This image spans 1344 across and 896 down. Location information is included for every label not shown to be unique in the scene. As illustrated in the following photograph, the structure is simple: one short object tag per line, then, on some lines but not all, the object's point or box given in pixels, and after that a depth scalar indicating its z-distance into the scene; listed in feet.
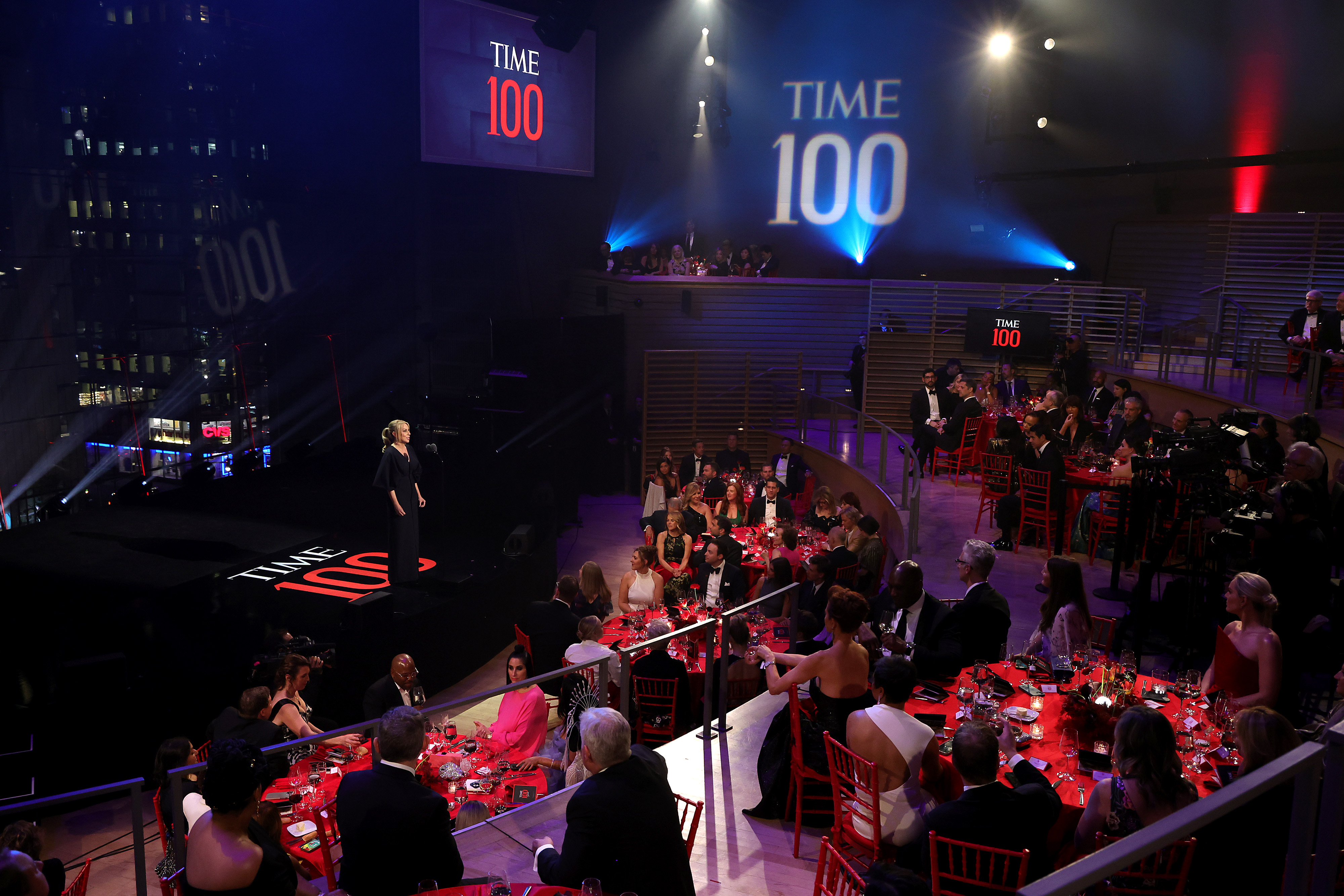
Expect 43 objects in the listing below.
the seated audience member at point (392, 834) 10.08
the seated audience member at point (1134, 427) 28.55
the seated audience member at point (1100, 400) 36.76
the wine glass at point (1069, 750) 13.16
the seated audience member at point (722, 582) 26.84
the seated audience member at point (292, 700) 19.52
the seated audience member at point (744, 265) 57.06
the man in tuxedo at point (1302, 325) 30.81
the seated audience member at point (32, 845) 12.71
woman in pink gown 17.94
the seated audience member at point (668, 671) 19.19
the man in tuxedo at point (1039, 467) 28.43
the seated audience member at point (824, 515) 31.94
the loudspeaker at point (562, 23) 49.03
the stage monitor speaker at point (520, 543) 35.29
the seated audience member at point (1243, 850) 9.65
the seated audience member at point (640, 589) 26.78
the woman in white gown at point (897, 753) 12.26
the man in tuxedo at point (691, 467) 43.55
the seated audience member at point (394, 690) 20.08
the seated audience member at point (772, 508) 34.65
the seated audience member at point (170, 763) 15.85
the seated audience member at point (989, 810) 10.36
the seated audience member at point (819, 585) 23.70
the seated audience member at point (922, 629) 15.99
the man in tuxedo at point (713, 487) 39.70
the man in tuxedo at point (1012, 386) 40.98
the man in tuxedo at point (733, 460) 44.16
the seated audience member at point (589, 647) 19.45
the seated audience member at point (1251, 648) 14.82
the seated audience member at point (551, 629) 23.63
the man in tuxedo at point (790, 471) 40.83
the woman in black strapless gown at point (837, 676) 14.38
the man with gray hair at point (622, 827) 10.06
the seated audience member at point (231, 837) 10.10
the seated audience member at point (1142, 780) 10.53
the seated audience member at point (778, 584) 26.04
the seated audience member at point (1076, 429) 31.27
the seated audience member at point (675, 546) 31.50
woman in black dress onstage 27.53
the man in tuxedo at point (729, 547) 28.12
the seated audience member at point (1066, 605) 16.55
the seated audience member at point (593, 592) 27.04
